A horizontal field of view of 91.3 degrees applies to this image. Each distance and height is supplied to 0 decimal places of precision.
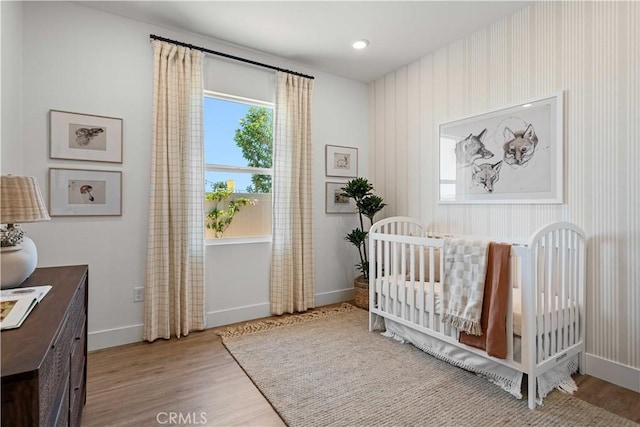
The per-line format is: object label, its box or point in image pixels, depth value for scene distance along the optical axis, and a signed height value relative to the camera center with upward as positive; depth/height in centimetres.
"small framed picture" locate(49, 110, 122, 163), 227 +59
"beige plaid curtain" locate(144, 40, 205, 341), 253 +12
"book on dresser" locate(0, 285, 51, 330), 86 -28
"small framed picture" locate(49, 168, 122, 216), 228 +17
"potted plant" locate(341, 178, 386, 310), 331 +3
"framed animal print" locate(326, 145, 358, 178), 359 +62
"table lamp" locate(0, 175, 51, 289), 118 -2
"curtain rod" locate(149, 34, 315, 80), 258 +146
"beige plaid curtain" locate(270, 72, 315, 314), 315 +13
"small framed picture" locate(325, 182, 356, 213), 359 +15
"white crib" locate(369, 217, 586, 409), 171 -58
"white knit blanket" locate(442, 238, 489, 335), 185 -43
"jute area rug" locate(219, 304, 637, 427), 158 -103
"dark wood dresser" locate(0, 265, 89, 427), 62 -35
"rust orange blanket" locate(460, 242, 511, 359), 176 -48
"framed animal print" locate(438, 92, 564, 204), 223 +47
